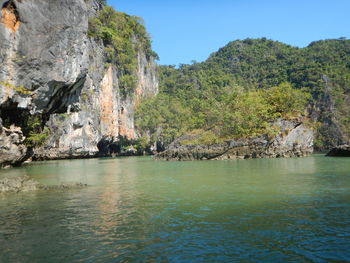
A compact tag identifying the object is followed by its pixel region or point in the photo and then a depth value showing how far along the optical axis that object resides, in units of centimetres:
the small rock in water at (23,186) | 1587
